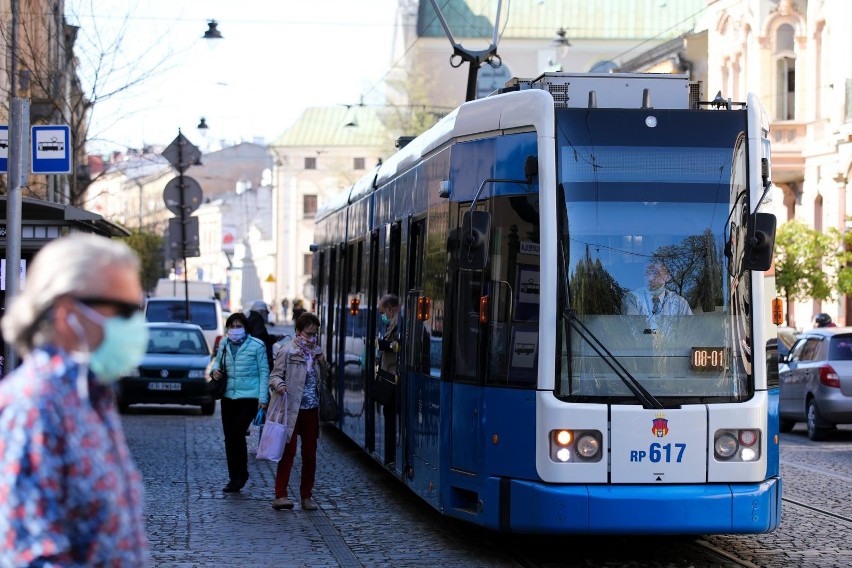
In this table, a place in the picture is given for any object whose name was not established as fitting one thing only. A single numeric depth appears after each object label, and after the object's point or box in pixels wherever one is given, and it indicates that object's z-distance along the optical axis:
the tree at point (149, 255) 78.97
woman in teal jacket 14.34
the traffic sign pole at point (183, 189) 29.22
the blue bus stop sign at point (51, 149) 14.73
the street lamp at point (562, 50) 91.79
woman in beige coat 13.26
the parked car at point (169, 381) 25.70
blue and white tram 9.73
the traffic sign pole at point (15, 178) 12.42
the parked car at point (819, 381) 22.08
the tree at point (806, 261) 36.78
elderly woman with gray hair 3.73
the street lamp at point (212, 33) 35.31
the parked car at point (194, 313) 33.34
